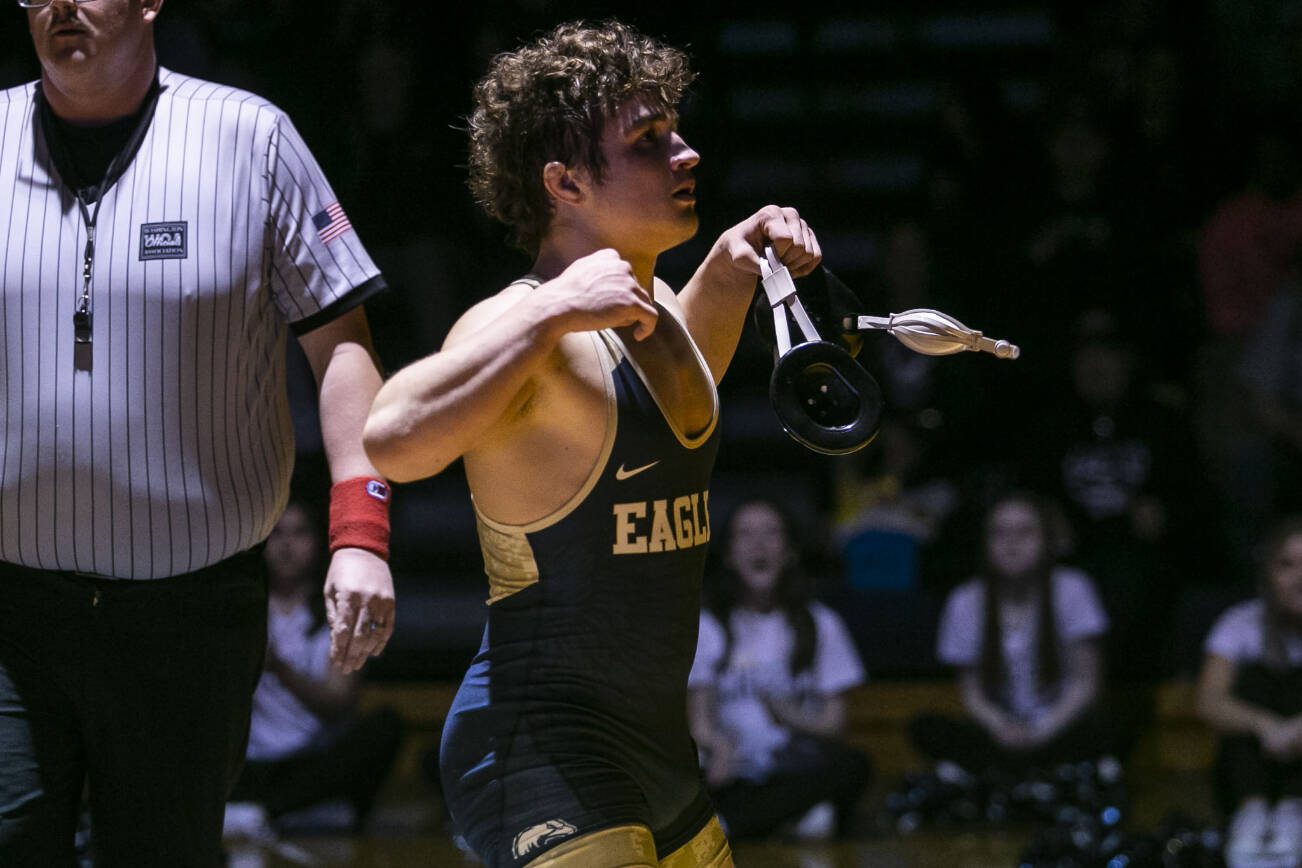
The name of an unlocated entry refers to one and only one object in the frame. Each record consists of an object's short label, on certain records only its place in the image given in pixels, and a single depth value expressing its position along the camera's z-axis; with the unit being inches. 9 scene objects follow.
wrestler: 169.6
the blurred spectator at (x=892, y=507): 501.4
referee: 191.8
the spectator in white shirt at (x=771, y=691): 433.7
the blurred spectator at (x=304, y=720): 446.9
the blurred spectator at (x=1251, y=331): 520.1
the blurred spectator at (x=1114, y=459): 491.8
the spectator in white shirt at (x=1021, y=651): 452.1
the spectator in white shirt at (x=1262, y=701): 413.1
